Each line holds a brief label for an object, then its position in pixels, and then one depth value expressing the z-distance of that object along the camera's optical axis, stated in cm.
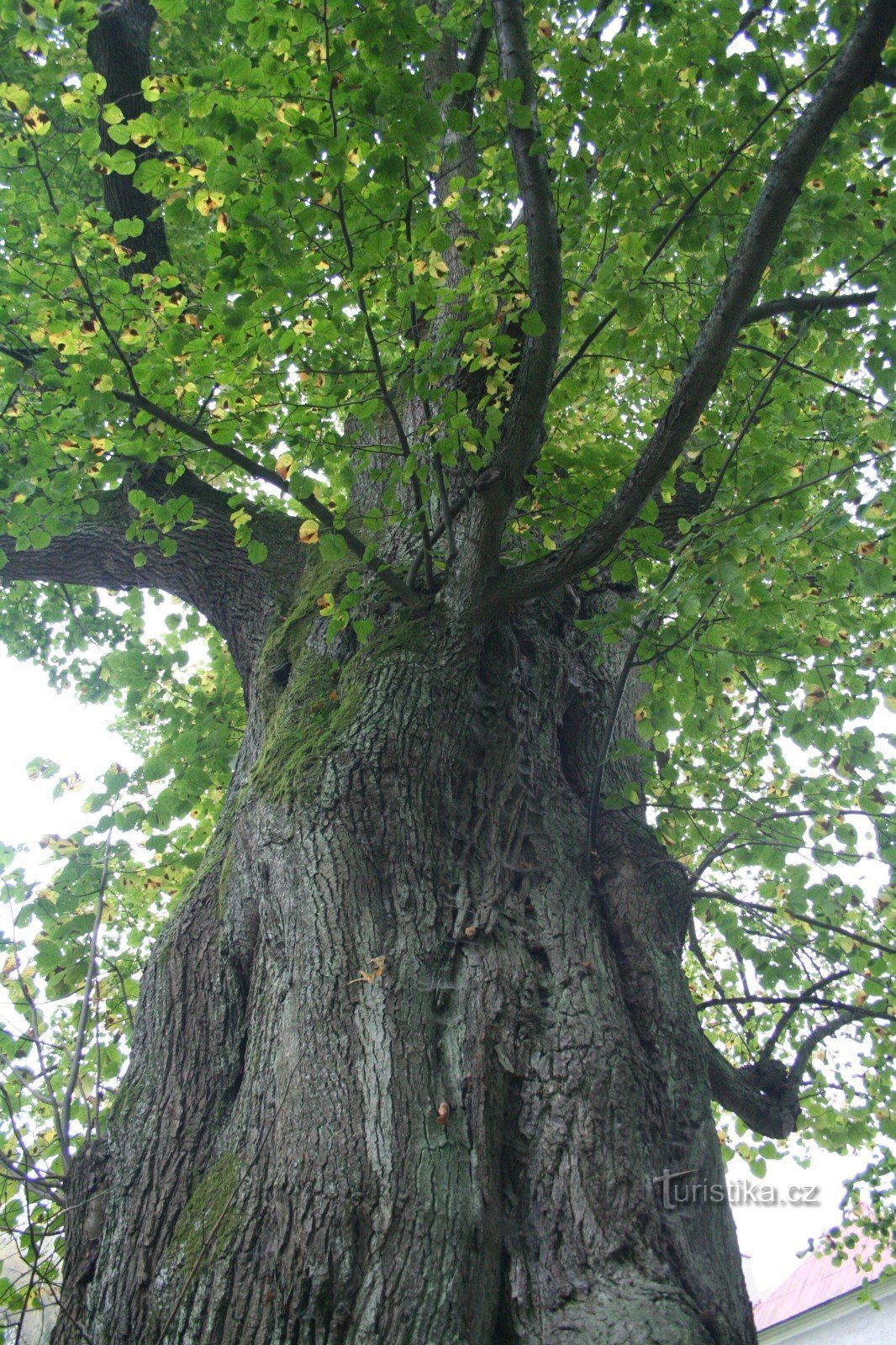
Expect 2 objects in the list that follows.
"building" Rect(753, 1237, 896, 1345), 1306
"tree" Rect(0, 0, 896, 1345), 219
